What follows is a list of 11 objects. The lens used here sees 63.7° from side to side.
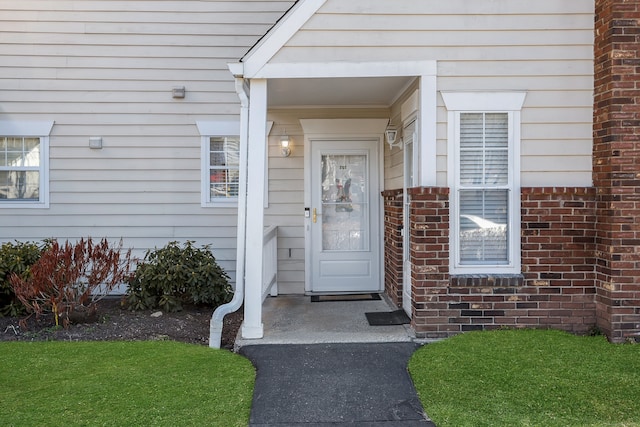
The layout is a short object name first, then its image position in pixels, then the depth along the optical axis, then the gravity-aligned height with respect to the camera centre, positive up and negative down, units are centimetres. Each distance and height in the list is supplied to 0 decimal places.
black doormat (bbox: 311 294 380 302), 675 -107
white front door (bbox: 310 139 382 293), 719 +2
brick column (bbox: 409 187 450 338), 493 -47
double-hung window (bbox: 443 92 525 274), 500 +37
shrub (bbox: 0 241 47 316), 599 -62
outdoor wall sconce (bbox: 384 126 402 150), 647 +104
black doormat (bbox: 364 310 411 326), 551 -111
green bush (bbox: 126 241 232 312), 614 -79
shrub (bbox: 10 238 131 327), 538 -69
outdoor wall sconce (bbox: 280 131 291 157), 709 +100
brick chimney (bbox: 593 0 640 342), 473 +46
